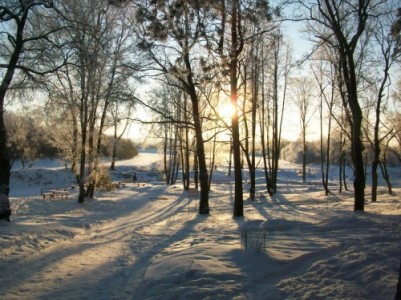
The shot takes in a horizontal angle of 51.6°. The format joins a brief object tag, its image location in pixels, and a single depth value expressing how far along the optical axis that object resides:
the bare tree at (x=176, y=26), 9.78
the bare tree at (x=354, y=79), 14.90
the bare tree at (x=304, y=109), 42.28
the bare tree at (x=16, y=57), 13.07
